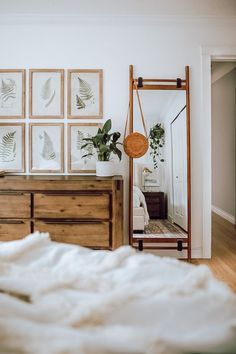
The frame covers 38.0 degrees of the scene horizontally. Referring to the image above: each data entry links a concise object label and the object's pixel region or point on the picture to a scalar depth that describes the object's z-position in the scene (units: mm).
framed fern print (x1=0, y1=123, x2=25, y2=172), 3656
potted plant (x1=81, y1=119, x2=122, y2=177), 3332
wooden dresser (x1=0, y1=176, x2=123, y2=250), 3029
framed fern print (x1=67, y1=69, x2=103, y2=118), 3619
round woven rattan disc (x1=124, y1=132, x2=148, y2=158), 3459
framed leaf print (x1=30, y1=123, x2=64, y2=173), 3645
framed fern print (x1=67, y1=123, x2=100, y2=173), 3637
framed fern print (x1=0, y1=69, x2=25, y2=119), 3633
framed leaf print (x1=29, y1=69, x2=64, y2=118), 3625
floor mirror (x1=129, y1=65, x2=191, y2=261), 3551
